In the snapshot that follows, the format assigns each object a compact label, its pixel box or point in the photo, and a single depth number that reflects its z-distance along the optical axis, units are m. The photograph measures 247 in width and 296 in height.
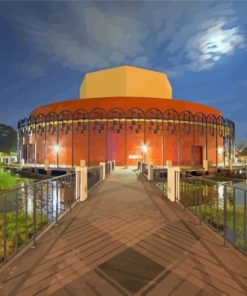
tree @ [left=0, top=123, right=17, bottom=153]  45.29
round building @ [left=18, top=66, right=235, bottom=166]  20.09
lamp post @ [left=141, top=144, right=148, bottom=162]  19.87
